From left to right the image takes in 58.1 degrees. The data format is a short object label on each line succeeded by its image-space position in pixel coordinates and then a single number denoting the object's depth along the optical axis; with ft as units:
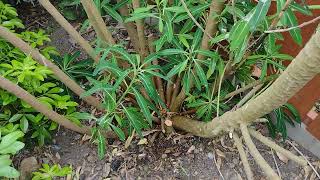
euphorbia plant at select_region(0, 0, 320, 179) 3.68
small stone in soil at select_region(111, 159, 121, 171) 5.30
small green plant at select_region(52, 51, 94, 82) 5.40
